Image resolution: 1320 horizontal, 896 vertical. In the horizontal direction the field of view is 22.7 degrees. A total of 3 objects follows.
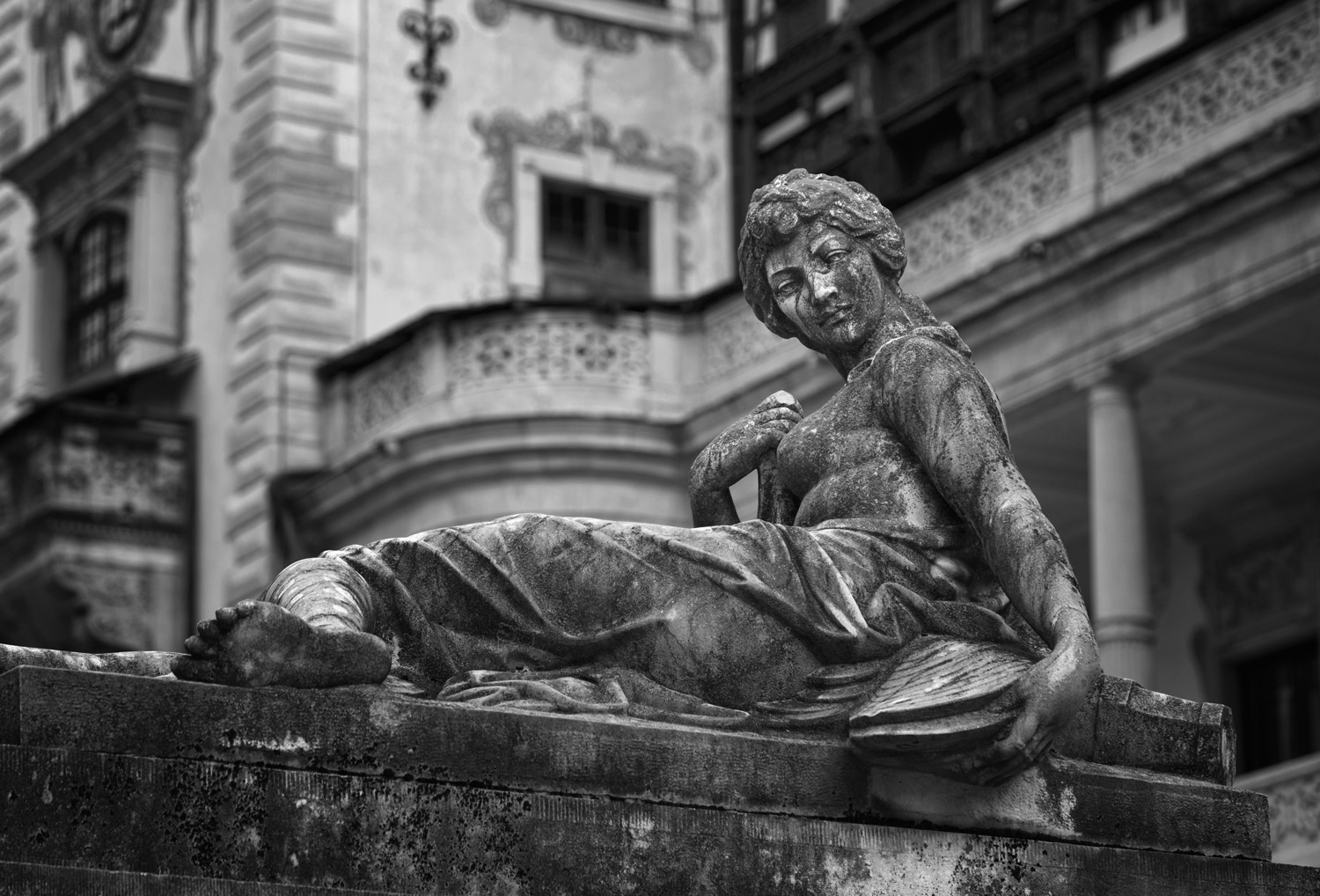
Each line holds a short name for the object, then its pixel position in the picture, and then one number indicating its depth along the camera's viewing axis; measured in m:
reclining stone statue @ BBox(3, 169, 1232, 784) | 6.84
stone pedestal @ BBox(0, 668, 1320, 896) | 6.21
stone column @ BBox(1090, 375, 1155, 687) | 23.20
